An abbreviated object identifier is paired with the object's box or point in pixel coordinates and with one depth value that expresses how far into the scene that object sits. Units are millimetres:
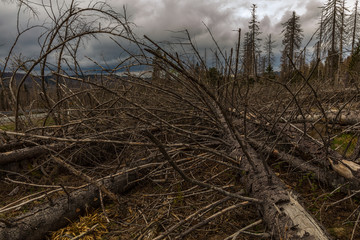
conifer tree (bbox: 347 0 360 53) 23562
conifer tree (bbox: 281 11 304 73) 25766
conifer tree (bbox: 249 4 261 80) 28219
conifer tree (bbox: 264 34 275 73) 39569
